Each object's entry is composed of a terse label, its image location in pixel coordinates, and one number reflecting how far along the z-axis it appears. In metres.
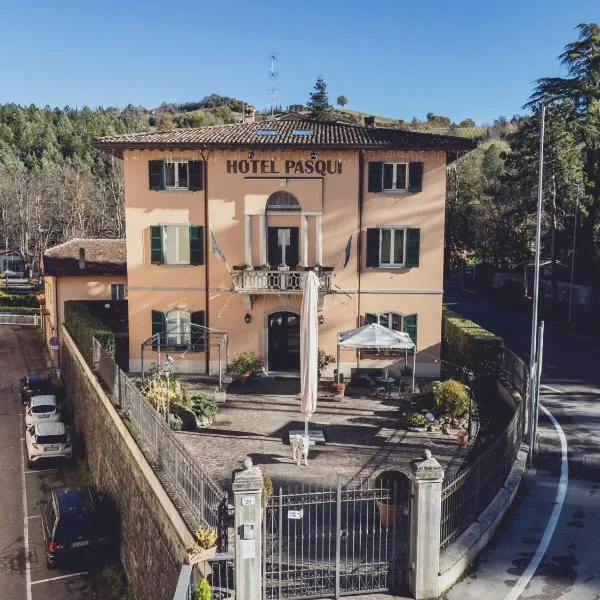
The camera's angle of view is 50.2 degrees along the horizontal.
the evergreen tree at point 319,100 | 77.56
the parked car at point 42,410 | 24.23
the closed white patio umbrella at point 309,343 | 15.34
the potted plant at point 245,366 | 23.52
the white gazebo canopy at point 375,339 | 20.05
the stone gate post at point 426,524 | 9.23
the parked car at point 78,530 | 15.40
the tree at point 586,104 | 38.53
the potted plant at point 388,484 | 10.43
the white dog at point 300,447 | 14.77
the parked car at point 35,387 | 28.02
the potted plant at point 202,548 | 8.70
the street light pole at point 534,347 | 14.95
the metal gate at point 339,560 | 9.31
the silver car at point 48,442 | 21.84
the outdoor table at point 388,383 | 21.25
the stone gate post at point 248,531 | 8.71
